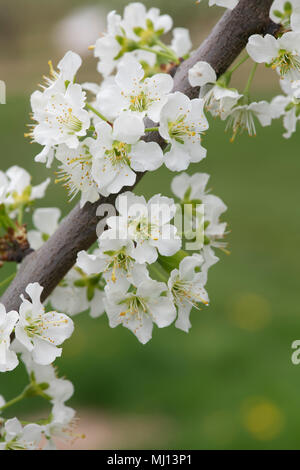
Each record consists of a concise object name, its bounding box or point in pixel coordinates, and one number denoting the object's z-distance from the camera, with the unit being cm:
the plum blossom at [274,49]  44
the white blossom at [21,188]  53
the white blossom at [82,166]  45
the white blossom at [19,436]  47
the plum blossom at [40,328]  44
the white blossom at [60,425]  51
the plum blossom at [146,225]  44
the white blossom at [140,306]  45
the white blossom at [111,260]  44
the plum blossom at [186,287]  47
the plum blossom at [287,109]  50
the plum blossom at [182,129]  44
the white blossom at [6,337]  43
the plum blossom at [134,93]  44
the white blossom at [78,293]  52
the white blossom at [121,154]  43
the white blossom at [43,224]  54
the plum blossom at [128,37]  53
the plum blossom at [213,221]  52
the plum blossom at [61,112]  45
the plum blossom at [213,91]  45
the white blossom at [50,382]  52
